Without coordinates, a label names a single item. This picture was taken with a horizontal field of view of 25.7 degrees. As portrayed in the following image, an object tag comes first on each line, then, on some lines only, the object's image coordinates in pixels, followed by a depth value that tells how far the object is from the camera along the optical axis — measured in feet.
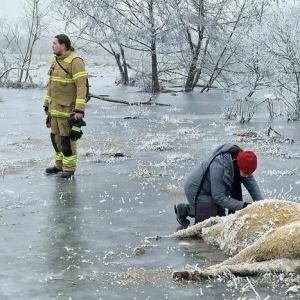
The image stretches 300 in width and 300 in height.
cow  15.65
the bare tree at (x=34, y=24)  130.62
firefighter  28.99
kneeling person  20.31
